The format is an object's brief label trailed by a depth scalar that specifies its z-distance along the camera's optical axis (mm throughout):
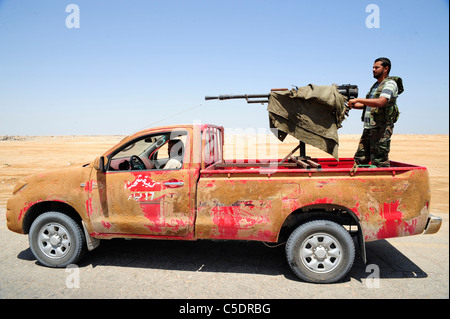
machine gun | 4379
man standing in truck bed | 4156
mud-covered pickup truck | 3559
